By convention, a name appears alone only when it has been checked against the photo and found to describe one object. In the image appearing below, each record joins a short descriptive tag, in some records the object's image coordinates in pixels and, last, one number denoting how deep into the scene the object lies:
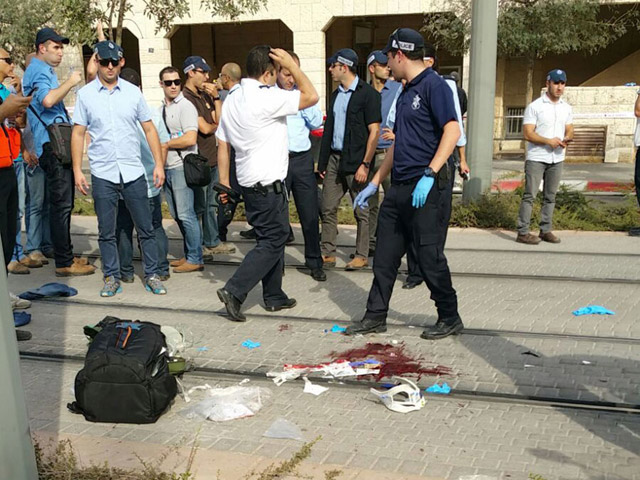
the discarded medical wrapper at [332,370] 4.95
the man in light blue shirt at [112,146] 6.71
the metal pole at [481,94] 10.45
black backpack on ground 4.29
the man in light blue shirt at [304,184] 7.42
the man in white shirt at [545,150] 8.78
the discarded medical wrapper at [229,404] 4.36
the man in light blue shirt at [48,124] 7.57
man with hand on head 6.02
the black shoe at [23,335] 5.87
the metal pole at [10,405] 2.93
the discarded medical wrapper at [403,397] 4.40
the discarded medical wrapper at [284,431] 4.08
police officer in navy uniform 5.29
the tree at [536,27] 21.48
